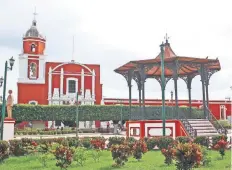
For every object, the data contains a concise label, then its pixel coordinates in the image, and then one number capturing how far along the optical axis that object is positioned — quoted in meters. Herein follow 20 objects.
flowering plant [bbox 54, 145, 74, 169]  8.99
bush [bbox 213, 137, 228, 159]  10.42
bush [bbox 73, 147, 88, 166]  9.78
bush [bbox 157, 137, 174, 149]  13.40
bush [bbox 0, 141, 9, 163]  10.92
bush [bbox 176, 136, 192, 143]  13.29
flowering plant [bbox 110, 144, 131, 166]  9.60
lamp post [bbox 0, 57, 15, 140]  16.26
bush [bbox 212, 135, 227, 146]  12.14
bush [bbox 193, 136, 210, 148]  13.23
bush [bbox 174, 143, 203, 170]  7.51
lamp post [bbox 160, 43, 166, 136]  14.14
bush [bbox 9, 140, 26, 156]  12.56
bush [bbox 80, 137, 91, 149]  14.20
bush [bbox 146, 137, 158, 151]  13.77
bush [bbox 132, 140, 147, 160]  10.59
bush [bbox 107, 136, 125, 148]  14.15
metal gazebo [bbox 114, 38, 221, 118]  16.91
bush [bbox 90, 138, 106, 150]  12.08
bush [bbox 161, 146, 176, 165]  9.61
